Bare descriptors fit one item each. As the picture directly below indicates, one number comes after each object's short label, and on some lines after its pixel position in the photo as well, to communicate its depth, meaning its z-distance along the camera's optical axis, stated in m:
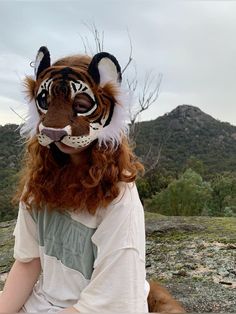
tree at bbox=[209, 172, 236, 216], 8.76
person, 1.01
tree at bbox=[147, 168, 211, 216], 7.37
